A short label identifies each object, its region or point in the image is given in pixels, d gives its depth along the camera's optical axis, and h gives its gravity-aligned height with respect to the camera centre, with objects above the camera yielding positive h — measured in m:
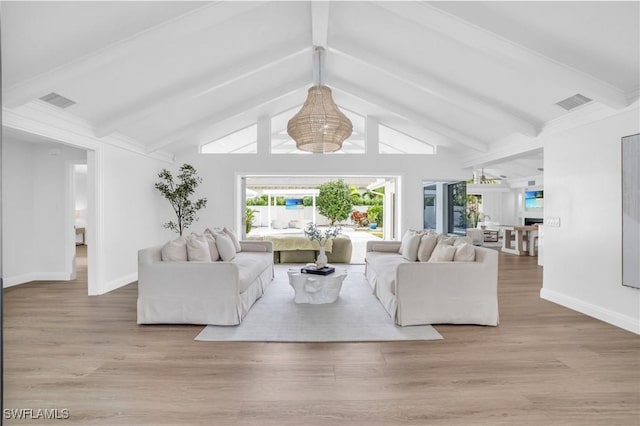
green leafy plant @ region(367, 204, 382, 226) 15.50 +0.00
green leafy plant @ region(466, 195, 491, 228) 13.41 -0.04
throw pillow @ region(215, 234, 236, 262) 5.05 -0.46
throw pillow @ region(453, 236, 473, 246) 4.32 -0.34
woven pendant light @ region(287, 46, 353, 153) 4.30 +1.09
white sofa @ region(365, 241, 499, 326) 3.82 -0.83
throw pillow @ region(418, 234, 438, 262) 4.95 -0.45
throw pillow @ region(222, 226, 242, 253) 5.67 -0.40
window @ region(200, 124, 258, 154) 7.98 +1.54
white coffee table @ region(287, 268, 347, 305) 4.60 -0.92
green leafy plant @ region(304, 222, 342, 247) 5.45 -0.29
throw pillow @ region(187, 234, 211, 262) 4.20 -0.43
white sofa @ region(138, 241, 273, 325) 3.81 -0.83
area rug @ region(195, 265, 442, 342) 3.47 -1.15
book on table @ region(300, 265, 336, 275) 4.64 -0.72
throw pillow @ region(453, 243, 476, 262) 4.00 -0.44
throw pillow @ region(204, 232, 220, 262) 5.01 -0.46
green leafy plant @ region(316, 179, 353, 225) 14.17 +0.55
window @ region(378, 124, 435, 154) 8.06 +1.55
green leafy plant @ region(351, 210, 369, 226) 15.90 -0.18
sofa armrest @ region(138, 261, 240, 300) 3.83 -0.70
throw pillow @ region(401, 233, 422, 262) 5.26 -0.49
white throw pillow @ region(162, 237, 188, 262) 4.05 -0.42
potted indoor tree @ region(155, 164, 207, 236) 7.14 +0.41
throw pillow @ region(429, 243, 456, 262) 4.08 -0.45
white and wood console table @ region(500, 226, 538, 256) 9.07 -0.65
